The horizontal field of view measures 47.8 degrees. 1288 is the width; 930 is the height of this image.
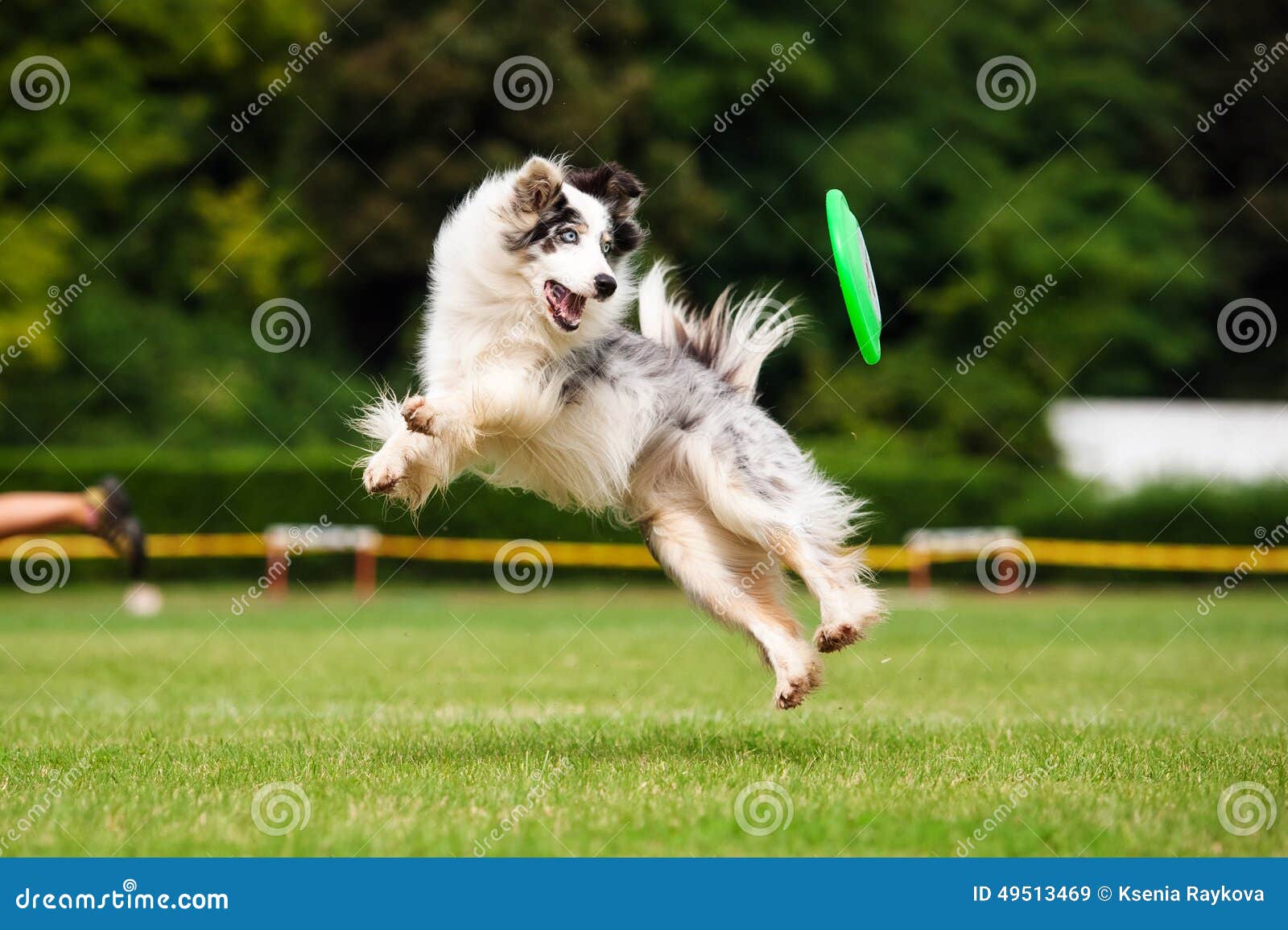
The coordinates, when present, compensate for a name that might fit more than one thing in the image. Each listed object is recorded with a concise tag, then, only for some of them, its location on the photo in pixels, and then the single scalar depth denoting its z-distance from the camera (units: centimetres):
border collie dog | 647
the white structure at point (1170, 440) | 2727
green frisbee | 713
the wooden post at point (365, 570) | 2152
